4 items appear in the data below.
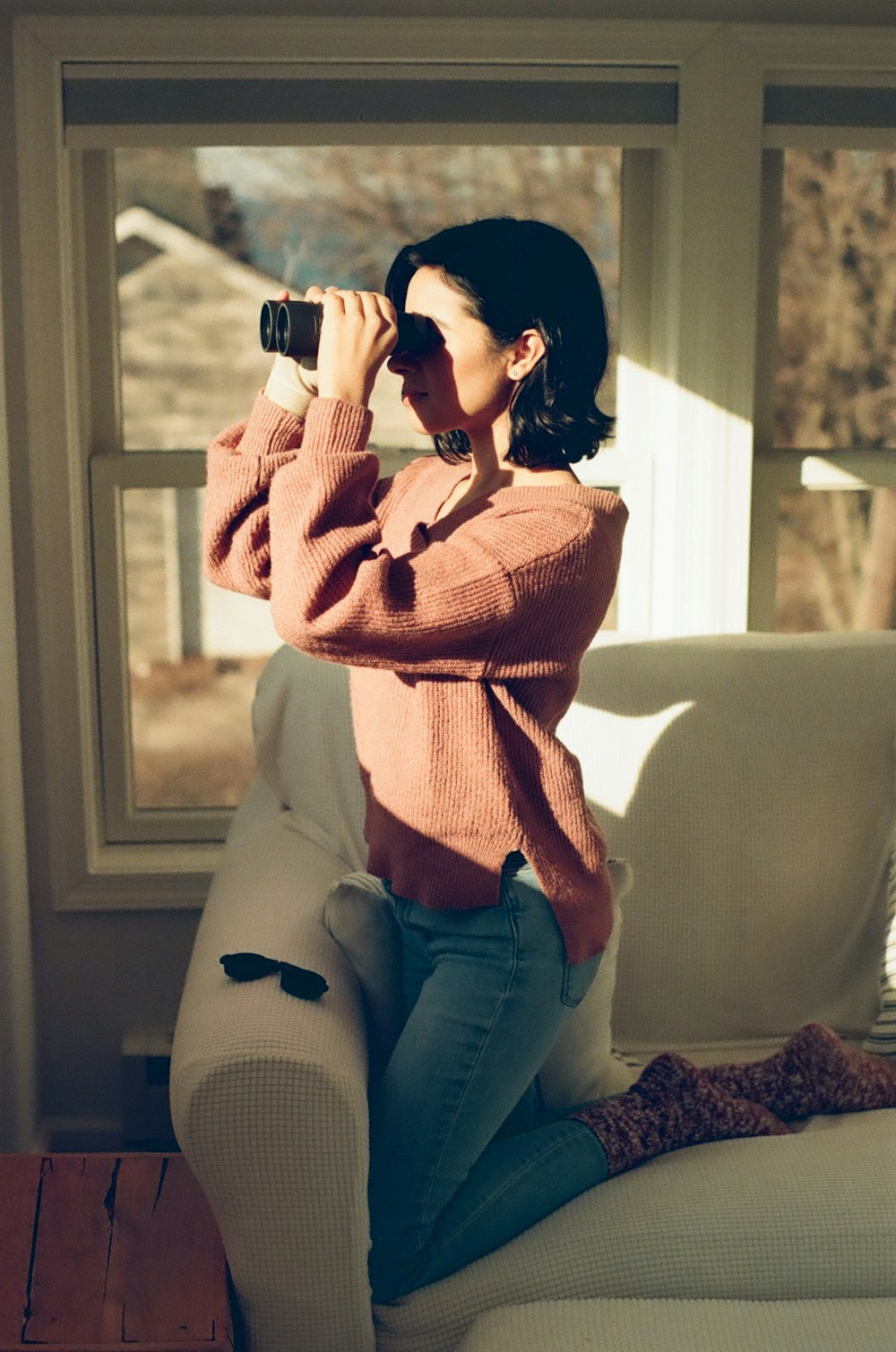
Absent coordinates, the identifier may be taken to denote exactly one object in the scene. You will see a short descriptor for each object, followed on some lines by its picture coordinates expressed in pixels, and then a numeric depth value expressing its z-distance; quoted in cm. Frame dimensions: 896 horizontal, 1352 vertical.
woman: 131
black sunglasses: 150
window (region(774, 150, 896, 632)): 241
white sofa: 165
